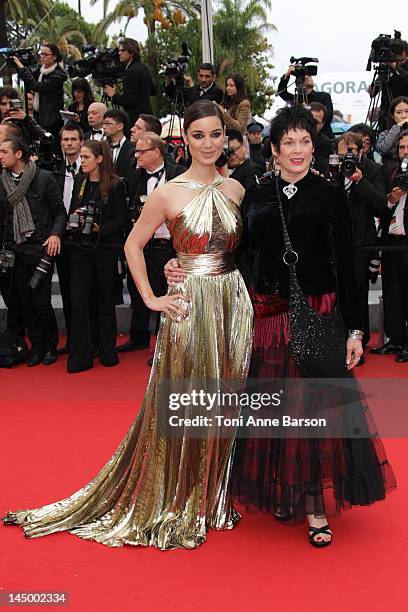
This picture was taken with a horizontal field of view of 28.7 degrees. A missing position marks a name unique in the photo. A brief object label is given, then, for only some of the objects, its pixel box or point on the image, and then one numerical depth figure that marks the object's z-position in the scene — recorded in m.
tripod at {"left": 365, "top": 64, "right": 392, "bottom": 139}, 7.70
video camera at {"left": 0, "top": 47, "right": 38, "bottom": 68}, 8.16
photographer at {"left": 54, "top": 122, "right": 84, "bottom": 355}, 6.63
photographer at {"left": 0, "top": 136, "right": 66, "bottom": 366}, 6.26
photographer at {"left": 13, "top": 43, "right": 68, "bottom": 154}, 8.28
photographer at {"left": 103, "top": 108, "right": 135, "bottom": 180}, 7.25
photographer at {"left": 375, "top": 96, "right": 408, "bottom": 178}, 6.29
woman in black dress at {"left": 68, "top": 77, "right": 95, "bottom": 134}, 8.61
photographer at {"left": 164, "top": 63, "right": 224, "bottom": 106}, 8.26
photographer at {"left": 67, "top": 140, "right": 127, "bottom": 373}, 6.20
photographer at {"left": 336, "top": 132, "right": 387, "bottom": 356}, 6.18
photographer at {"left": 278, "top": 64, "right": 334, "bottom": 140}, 7.84
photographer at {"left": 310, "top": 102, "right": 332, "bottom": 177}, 6.55
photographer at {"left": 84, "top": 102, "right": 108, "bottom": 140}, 7.74
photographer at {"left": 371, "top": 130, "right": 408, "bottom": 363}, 6.07
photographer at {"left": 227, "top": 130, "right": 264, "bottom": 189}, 6.47
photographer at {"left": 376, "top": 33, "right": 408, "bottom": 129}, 7.73
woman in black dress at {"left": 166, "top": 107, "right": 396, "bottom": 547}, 3.16
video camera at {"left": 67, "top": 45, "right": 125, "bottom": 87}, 8.42
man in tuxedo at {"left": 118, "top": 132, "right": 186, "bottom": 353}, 6.06
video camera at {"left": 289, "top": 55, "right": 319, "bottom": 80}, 7.78
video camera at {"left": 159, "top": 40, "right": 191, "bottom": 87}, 8.19
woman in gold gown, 3.31
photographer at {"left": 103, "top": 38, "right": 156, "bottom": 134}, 8.32
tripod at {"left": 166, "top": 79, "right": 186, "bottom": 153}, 8.39
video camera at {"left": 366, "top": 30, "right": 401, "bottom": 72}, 7.53
